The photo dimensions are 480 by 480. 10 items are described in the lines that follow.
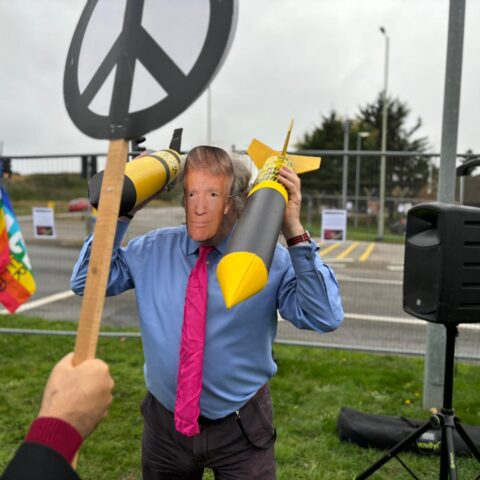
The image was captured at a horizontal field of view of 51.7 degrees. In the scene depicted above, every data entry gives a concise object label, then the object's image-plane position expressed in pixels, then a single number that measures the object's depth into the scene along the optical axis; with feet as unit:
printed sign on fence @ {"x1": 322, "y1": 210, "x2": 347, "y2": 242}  15.11
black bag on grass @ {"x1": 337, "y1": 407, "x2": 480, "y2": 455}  10.47
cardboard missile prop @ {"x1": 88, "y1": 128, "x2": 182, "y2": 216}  4.64
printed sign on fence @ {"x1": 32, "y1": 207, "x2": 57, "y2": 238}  17.46
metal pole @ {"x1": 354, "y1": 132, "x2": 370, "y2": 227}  15.46
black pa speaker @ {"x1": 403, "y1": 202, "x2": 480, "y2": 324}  7.02
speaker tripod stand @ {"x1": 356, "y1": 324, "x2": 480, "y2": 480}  7.35
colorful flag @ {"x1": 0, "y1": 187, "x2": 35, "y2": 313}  15.61
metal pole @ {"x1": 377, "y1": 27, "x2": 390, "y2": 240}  15.33
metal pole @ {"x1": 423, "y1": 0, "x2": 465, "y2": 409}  11.16
